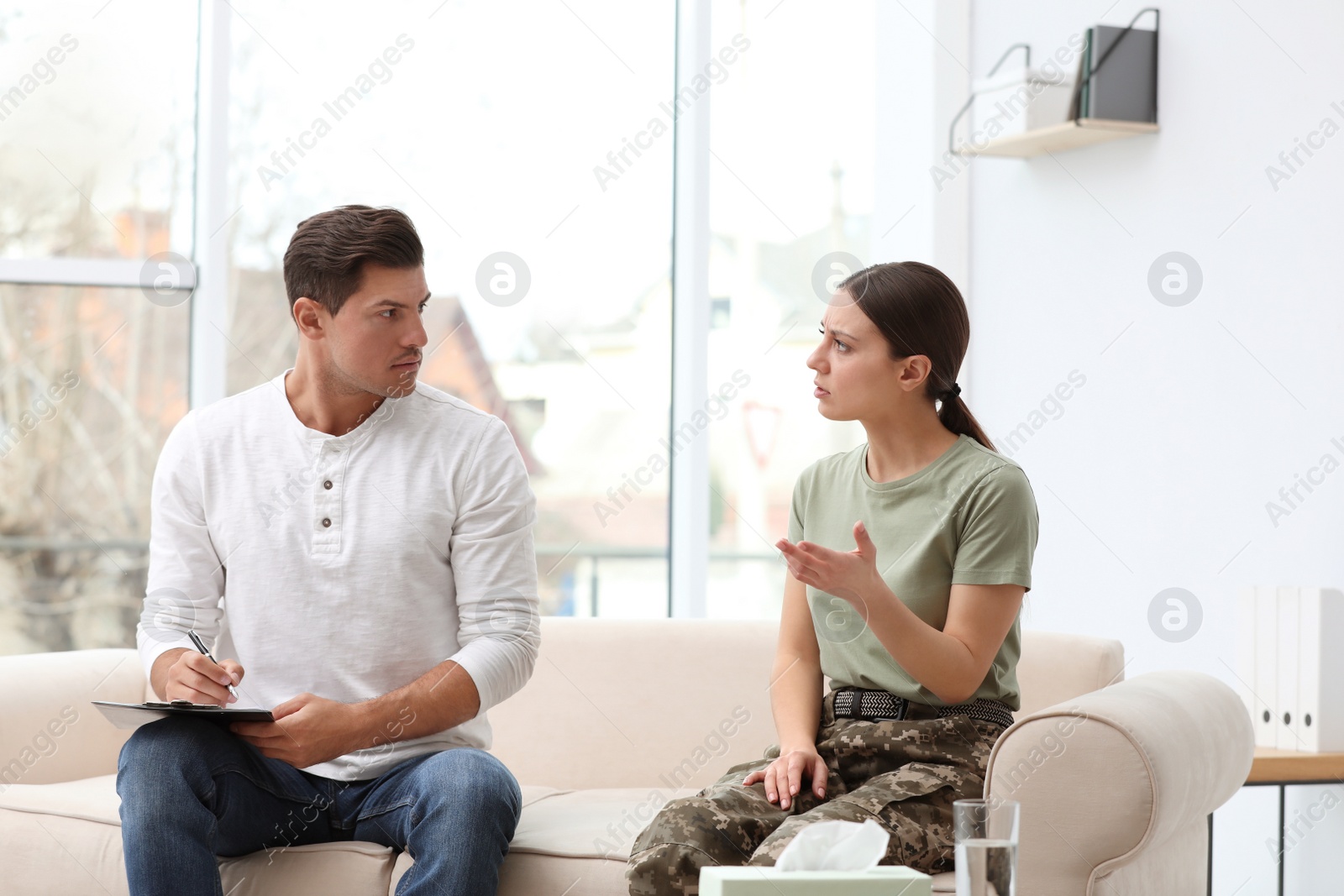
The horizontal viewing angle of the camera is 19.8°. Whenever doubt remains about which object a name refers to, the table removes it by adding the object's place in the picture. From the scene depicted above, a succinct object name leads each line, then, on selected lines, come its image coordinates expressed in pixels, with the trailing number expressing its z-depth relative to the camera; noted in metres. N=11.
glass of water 5.04
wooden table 6.18
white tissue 5.08
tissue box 5.02
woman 5.59
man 5.73
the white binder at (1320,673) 6.29
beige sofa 5.52
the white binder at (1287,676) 6.34
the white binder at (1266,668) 6.38
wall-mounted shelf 6.92
